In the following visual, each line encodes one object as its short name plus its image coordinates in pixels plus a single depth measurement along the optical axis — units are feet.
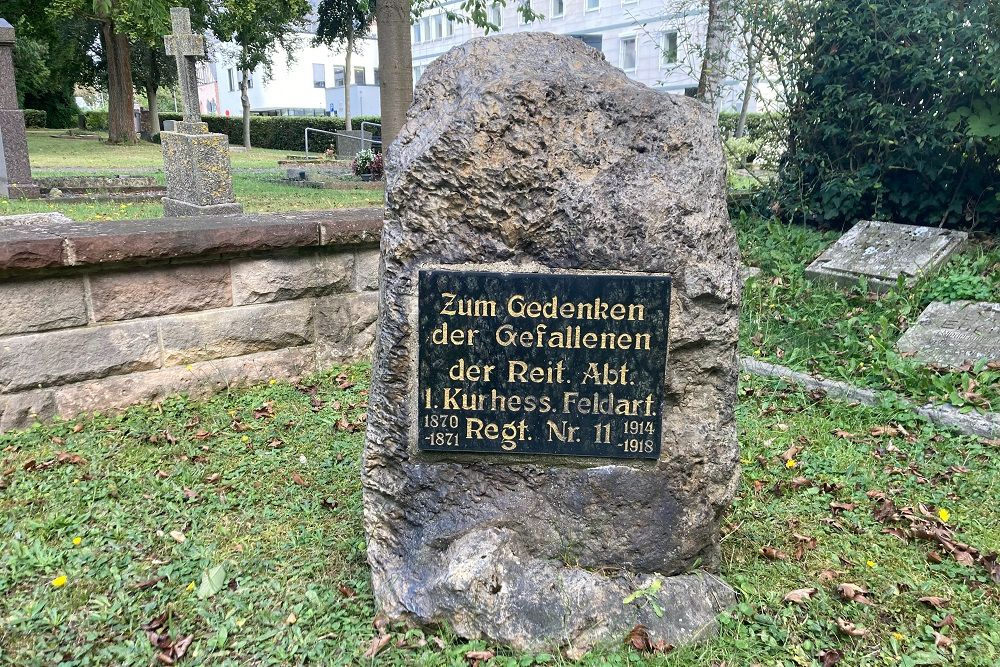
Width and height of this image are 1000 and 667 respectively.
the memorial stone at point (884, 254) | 18.72
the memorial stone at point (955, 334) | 15.20
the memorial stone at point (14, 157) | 33.60
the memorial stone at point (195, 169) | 28.91
